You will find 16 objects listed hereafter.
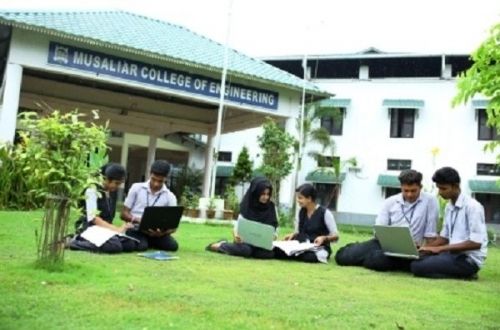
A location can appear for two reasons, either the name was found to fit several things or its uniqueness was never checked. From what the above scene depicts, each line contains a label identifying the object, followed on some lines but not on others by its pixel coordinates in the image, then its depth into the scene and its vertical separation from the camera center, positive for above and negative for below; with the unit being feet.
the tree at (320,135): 83.19 +10.83
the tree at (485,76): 14.43 +3.59
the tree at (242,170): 82.79 +5.11
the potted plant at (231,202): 52.80 +0.46
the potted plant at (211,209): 47.32 -0.23
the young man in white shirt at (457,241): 19.66 -0.44
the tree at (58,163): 15.35 +0.74
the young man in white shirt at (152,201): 22.56 -0.01
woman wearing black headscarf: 23.97 +0.10
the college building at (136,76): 45.03 +10.46
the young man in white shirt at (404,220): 21.12 +0.07
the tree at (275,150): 54.24 +5.36
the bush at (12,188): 39.93 +0.10
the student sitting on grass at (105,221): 20.57 -0.84
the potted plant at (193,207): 47.17 -0.25
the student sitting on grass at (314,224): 23.13 -0.34
